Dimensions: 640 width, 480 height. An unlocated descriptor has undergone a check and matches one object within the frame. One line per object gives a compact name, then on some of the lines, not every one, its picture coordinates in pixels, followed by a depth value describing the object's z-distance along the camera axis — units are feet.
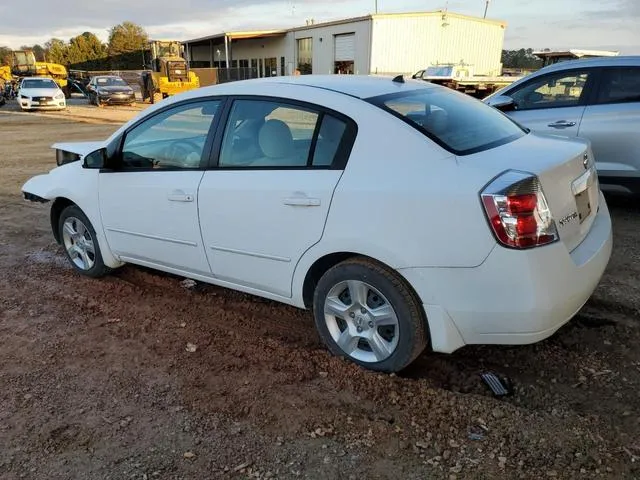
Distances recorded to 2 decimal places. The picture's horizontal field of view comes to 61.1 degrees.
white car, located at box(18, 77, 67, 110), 89.30
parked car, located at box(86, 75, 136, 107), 100.17
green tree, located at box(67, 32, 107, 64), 248.13
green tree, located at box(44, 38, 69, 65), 245.86
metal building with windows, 114.73
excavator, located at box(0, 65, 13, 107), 109.73
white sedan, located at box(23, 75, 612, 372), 8.82
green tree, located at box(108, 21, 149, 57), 249.75
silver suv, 19.51
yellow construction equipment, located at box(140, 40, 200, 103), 98.17
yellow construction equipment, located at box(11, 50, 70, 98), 127.03
